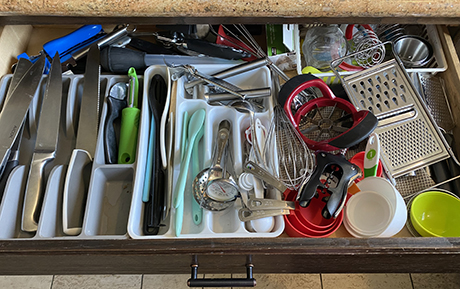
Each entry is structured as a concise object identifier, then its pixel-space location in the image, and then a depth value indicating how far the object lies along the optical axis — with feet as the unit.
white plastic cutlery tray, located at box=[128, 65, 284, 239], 1.93
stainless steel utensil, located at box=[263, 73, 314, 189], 2.07
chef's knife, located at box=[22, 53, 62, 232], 2.00
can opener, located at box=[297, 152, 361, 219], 1.88
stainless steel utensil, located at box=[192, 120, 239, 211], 2.00
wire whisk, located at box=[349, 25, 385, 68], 2.58
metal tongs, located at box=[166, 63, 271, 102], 2.34
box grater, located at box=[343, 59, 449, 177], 2.18
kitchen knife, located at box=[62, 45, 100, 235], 2.02
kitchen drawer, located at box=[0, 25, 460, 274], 1.73
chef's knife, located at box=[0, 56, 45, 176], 2.16
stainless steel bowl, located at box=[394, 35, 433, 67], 2.59
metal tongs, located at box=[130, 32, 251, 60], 2.56
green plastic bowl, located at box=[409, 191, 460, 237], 2.08
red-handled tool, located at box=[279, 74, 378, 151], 2.13
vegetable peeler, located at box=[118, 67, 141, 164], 2.27
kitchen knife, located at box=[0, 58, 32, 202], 2.13
